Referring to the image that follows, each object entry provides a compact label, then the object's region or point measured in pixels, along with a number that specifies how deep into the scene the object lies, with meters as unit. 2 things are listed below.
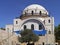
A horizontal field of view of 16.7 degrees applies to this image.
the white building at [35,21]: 44.84
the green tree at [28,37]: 35.56
